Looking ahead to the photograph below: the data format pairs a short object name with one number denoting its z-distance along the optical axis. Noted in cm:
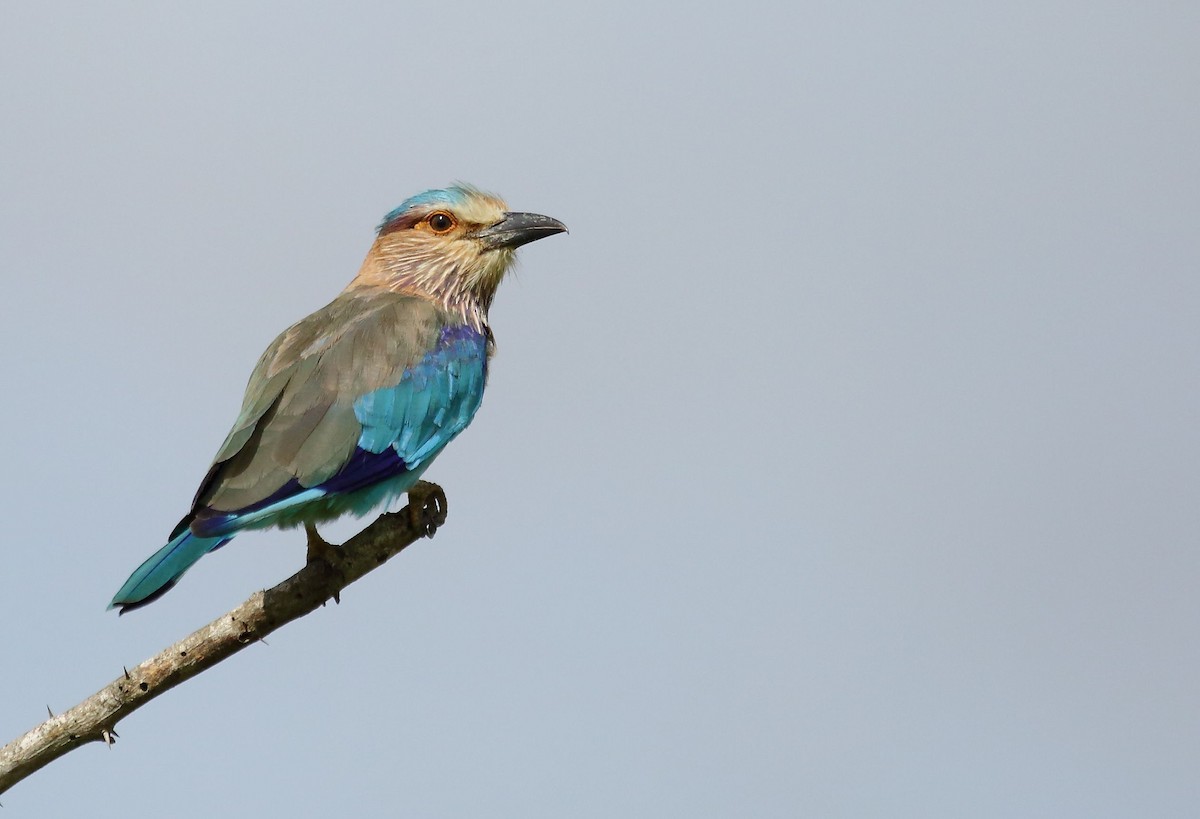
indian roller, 931
